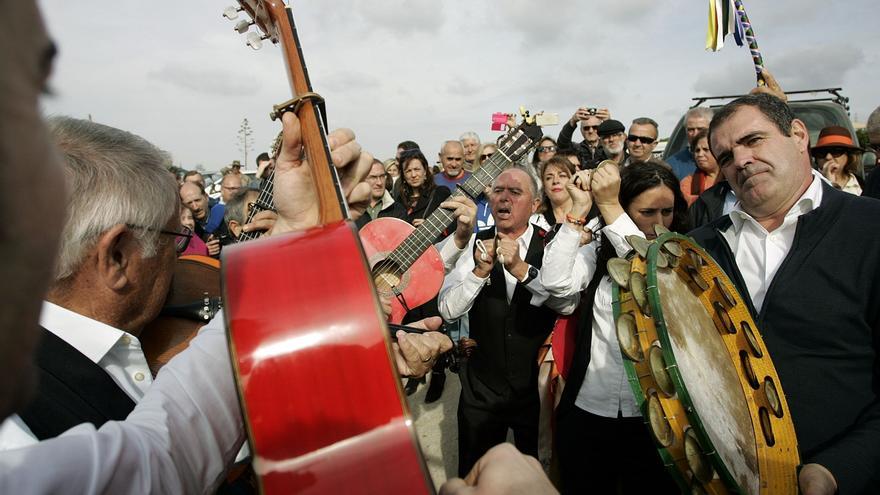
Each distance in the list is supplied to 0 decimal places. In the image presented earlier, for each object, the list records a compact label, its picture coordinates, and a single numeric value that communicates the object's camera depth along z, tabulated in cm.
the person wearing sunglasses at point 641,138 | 525
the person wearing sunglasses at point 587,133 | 600
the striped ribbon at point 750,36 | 434
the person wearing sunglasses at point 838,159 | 451
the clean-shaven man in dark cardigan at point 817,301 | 159
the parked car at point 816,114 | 601
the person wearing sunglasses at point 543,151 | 642
